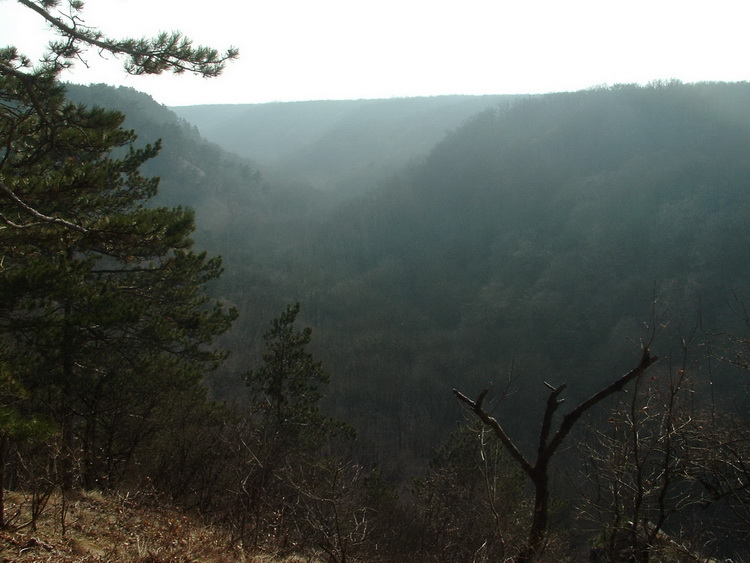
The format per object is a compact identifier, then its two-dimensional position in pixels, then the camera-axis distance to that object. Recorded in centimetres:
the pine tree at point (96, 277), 434
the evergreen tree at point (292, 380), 1290
